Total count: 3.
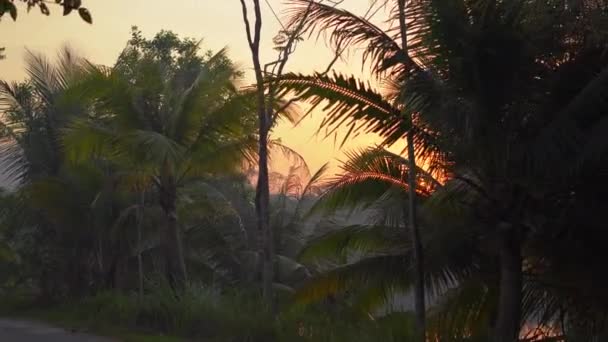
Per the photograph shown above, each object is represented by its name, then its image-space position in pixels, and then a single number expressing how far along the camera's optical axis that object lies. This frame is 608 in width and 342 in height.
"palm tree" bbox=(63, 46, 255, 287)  18.80
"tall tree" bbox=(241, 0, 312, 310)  16.20
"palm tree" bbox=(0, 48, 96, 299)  25.45
